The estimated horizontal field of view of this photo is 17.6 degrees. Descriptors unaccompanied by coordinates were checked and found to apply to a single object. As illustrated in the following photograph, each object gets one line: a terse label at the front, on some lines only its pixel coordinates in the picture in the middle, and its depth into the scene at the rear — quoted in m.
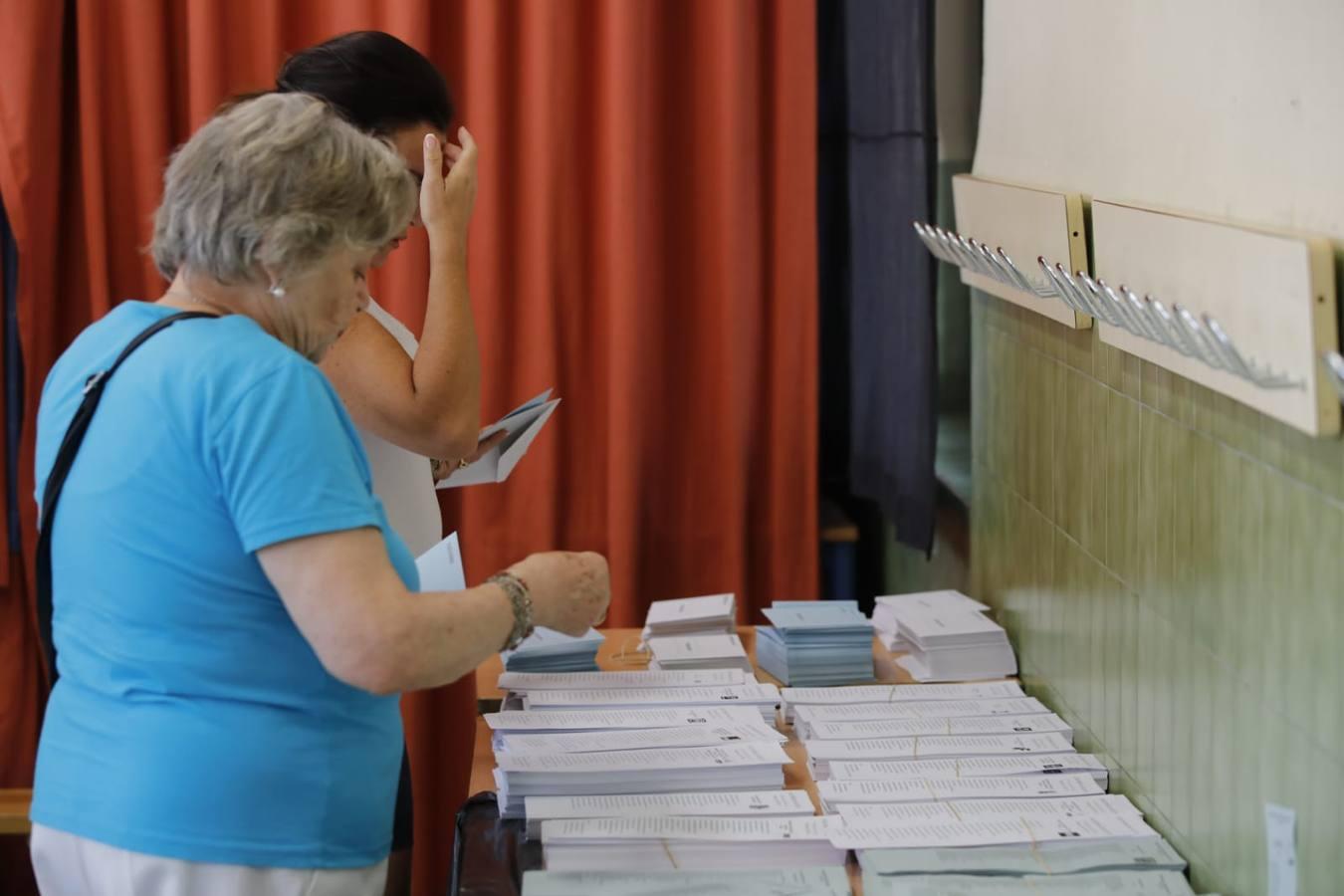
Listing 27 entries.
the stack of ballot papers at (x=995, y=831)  4.32
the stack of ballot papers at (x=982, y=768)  4.48
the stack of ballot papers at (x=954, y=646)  4.81
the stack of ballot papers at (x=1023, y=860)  4.27
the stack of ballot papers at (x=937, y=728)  4.59
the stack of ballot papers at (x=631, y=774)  4.43
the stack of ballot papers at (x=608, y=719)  4.59
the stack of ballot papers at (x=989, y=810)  4.37
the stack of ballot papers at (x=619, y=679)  4.75
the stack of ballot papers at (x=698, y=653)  4.86
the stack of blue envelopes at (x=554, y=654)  4.84
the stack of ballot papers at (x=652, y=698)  4.67
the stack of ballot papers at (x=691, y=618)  4.99
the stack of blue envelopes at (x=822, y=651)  4.81
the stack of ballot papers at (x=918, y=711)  4.65
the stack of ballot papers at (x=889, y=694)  4.71
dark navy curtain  5.14
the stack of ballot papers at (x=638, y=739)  4.52
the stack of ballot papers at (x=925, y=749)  4.52
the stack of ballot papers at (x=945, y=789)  4.42
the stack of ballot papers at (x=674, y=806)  4.38
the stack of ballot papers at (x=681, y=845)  4.31
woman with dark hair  4.51
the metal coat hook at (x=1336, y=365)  3.84
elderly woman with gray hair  3.99
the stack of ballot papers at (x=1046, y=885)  4.23
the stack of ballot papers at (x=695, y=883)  4.25
